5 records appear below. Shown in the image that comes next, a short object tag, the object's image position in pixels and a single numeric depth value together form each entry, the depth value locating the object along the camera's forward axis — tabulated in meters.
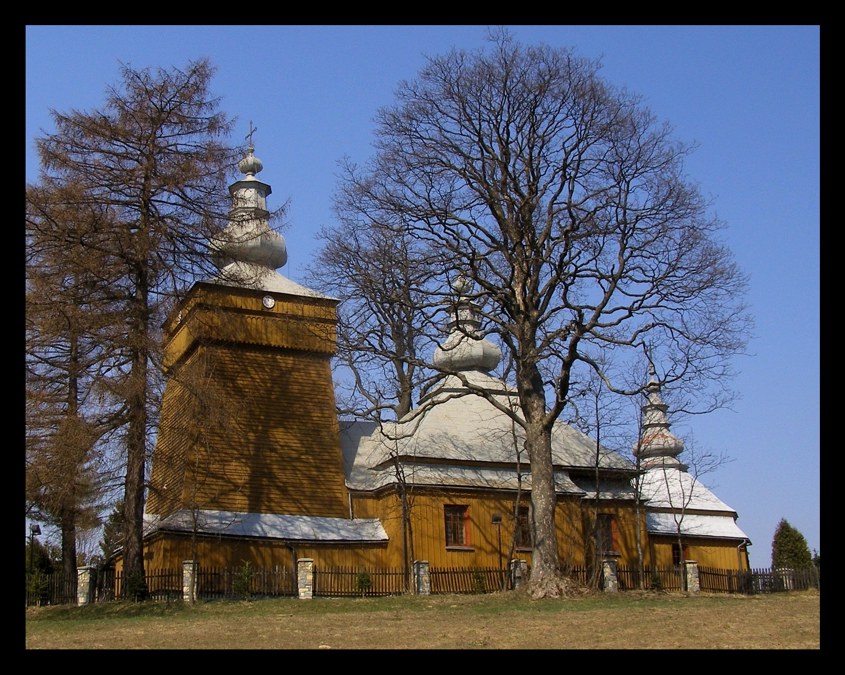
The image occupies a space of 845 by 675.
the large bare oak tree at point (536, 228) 23.42
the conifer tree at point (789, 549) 41.19
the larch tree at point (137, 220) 22.22
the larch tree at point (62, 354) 21.33
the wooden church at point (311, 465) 26.31
